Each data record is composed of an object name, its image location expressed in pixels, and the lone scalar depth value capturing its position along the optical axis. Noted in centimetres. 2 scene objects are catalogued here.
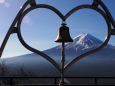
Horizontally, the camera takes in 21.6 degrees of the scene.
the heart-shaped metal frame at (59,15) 434
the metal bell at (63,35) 471
